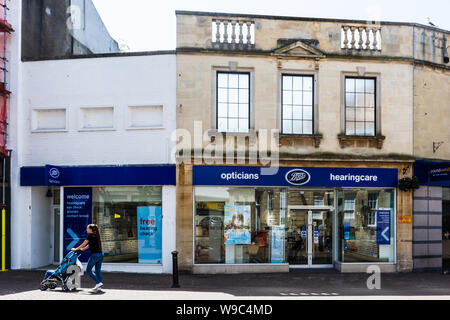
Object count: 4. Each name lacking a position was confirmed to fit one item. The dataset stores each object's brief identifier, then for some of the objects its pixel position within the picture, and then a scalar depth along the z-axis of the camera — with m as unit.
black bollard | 11.67
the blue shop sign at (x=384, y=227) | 14.61
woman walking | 10.66
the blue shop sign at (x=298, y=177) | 14.07
